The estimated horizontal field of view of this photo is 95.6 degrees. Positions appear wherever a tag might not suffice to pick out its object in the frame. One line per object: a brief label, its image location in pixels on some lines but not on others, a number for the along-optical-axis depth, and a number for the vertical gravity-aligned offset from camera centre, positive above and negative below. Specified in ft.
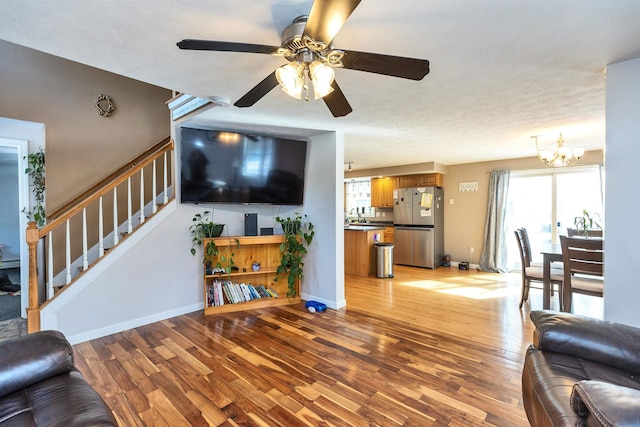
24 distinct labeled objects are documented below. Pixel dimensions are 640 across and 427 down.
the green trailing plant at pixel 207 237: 10.88 -1.02
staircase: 8.09 -0.50
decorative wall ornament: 12.35 +4.64
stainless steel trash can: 16.80 -2.91
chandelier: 11.92 +2.37
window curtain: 17.97 -0.74
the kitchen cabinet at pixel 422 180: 20.10 +2.19
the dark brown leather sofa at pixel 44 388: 3.35 -2.32
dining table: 10.33 -2.30
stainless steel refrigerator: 19.51 -1.10
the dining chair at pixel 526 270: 10.99 -2.35
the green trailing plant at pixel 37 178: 10.78 +1.35
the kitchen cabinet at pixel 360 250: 17.48 -2.40
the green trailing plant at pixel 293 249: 12.03 -1.55
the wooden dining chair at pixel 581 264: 8.29 -1.62
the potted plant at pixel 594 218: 15.21 -0.45
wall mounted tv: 10.55 +1.76
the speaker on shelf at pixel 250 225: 12.07 -0.54
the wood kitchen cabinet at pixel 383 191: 21.90 +1.55
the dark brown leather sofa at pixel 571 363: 3.29 -2.27
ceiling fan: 3.97 +2.35
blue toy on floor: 11.32 -3.74
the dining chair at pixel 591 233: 12.19 -0.99
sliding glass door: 15.80 +0.50
